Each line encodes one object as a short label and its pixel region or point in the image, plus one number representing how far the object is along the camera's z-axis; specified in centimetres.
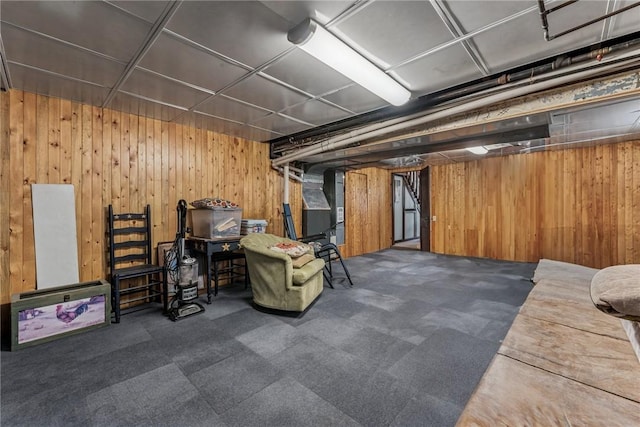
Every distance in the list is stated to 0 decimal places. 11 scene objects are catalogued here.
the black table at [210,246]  341
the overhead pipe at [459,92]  194
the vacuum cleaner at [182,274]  312
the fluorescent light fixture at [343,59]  173
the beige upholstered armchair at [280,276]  297
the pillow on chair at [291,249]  319
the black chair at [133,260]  306
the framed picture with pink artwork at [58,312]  235
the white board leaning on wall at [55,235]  274
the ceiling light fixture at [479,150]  497
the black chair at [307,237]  425
